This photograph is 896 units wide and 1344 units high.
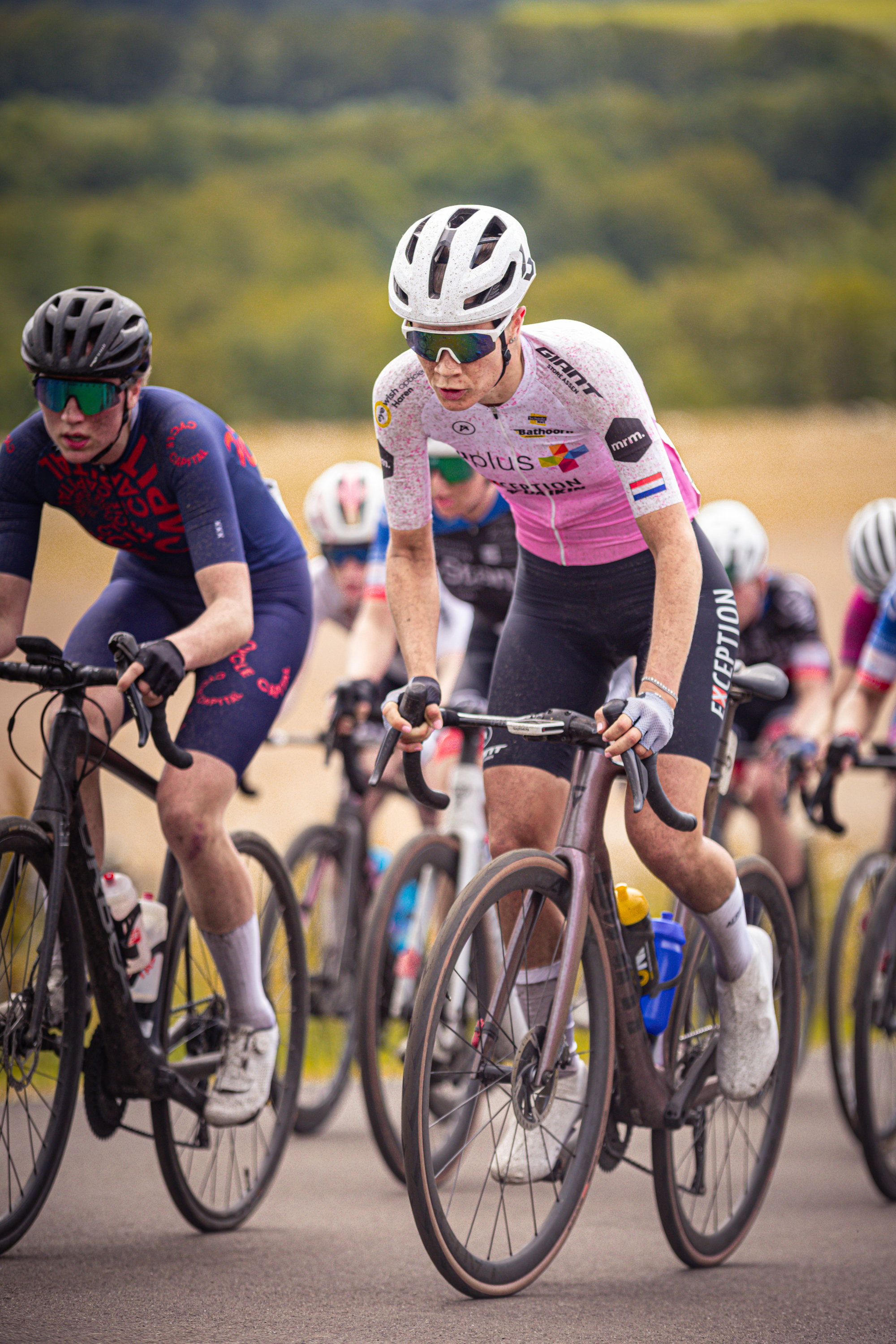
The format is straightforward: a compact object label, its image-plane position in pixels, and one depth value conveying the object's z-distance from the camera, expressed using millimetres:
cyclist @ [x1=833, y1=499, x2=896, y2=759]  12727
